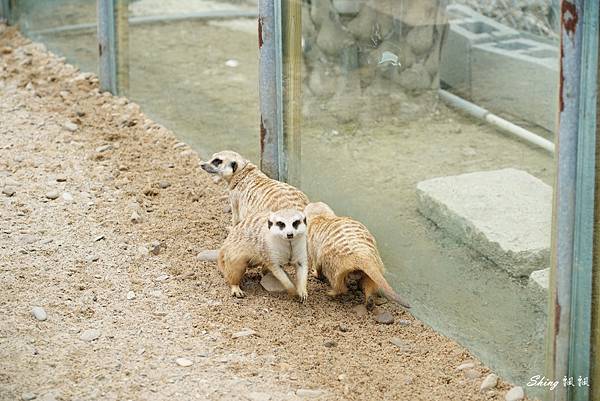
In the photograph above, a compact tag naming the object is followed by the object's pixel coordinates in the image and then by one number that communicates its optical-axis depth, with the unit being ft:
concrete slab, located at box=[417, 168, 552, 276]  16.61
